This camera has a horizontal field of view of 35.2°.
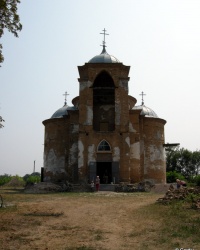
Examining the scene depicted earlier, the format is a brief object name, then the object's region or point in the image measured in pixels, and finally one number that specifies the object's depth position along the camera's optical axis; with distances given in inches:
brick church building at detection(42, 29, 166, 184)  1051.9
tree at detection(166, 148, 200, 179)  2348.7
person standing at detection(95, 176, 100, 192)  926.5
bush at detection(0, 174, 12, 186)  2055.9
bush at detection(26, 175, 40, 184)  2065.9
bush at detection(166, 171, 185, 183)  1700.4
